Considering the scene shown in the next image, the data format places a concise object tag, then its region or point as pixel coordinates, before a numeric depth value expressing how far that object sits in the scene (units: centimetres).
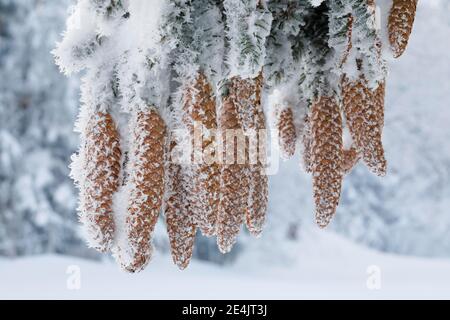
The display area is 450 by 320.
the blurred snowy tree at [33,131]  586
